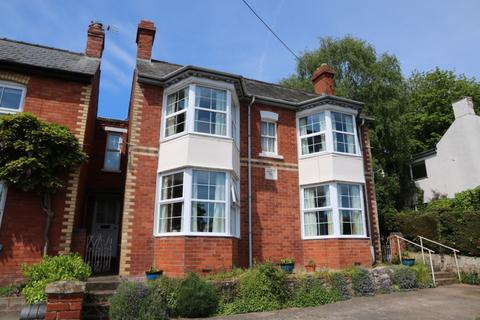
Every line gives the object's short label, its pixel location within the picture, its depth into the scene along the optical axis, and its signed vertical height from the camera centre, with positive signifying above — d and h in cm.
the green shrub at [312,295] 879 -151
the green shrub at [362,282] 991 -128
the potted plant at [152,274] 895 -94
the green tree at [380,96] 2408 +1098
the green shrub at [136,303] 684 -136
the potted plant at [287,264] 1081 -80
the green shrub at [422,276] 1106 -124
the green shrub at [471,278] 1193 -137
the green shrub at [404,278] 1065 -123
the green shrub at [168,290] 756 -118
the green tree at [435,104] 3178 +1362
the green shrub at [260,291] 819 -132
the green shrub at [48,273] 753 -82
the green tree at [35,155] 882 +232
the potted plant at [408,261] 1199 -77
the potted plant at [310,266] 1152 -94
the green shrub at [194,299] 747 -135
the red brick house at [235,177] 1032 +228
